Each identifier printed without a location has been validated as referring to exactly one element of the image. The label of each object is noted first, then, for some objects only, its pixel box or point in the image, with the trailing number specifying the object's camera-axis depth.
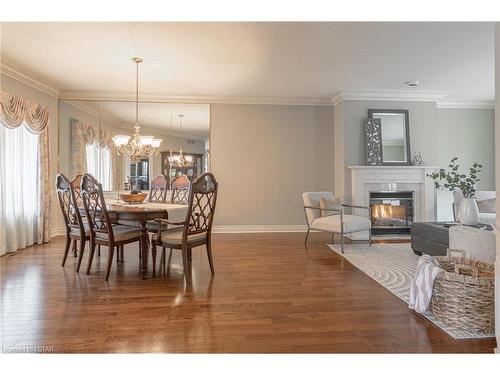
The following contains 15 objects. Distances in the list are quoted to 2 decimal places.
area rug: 2.35
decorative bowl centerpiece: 3.88
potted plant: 3.65
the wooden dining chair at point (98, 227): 3.30
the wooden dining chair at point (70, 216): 3.58
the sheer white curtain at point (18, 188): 4.35
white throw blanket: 2.41
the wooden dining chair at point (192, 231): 3.19
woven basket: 2.17
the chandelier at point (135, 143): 4.11
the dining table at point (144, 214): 3.33
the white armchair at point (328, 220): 4.66
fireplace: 5.87
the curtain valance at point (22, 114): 4.20
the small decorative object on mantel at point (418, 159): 5.89
